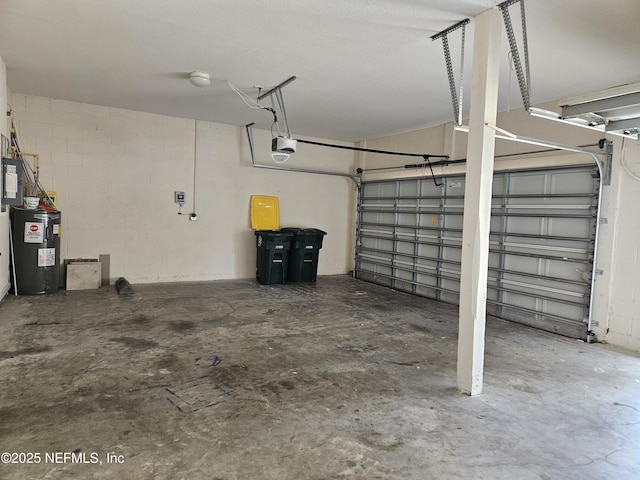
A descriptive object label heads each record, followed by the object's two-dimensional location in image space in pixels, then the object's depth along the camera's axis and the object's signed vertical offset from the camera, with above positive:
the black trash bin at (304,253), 7.30 -0.70
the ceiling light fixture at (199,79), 4.50 +1.52
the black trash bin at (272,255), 7.02 -0.72
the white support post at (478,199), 2.91 +0.17
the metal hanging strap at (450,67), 3.26 +1.29
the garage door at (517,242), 4.75 -0.29
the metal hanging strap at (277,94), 4.71 +1.57
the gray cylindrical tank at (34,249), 5.27 -0.58
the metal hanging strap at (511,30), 2.83 +1.38
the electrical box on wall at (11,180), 4.46 +0.28
